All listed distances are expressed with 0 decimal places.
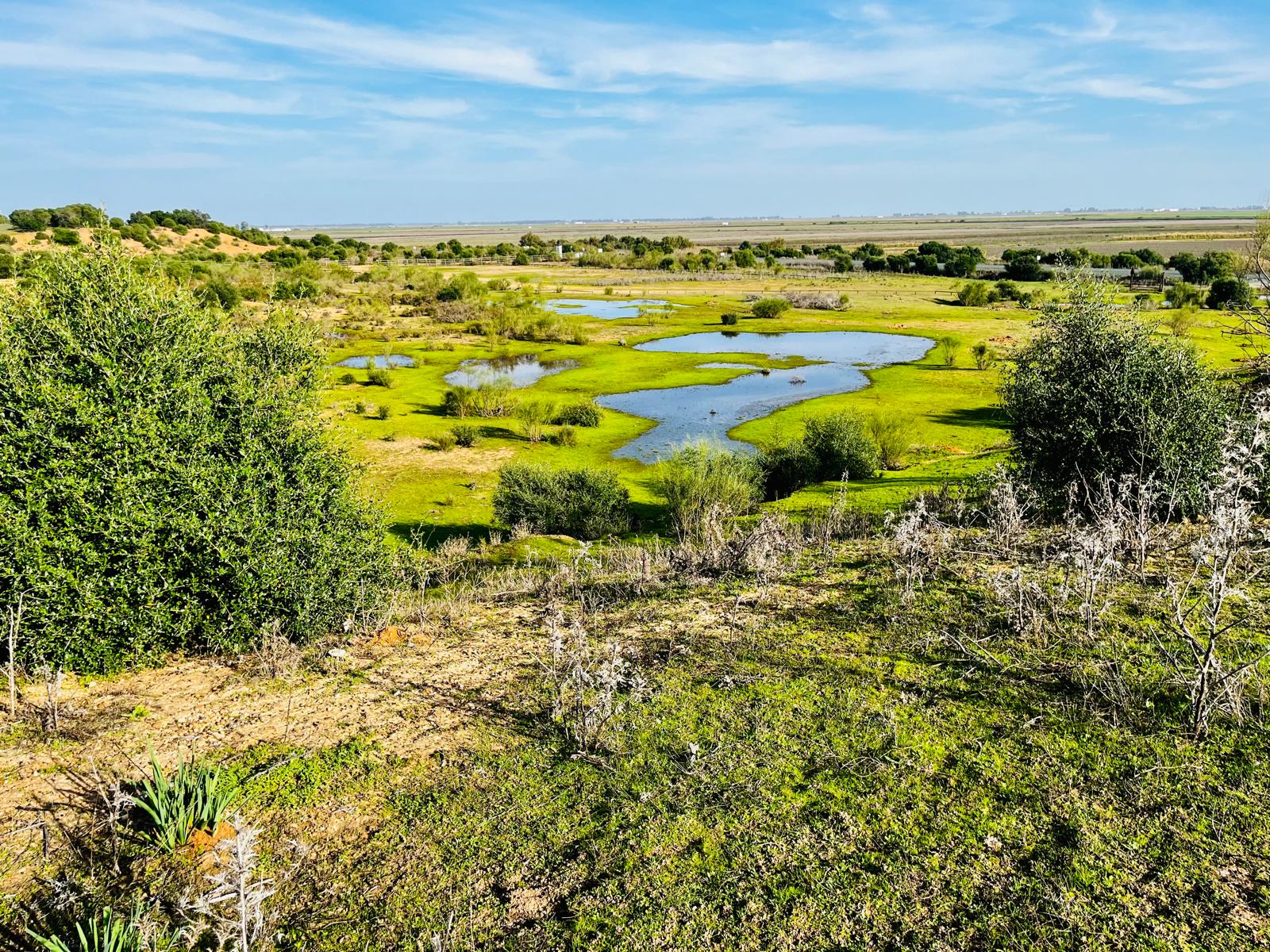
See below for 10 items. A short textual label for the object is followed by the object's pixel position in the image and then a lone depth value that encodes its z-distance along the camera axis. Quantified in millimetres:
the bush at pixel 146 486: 7664
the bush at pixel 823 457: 22547
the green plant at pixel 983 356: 42688
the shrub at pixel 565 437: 31016
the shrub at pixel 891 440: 24719
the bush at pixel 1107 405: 11602
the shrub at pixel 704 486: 19156
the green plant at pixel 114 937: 3994
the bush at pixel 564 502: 20000
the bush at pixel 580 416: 33781
